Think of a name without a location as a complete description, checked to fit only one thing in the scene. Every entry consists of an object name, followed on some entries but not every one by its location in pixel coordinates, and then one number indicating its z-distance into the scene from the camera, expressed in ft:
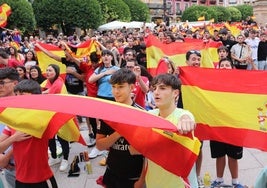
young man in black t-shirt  10.77
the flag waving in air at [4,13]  51.90
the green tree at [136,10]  178.91
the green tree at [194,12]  223.51
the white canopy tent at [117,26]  112.98
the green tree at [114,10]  139.64
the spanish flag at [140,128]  8.38
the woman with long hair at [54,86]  19.83
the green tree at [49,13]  110.01
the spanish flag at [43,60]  31.22
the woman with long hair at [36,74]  22.41
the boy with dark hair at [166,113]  9.64
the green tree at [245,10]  283.22
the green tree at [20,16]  87.66
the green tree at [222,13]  246.06
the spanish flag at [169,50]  27.14
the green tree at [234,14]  266.16
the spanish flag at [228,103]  14.66
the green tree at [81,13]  108.58
